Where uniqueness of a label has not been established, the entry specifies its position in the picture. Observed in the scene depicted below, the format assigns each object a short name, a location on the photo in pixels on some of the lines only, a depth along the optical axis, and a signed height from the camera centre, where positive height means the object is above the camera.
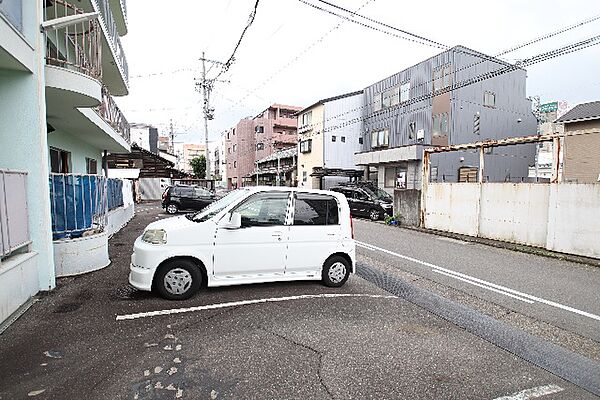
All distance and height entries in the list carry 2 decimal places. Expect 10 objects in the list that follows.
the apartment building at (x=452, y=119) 21.55 +4.16
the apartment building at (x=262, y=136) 50.97 +6.89
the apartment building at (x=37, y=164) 4.45 +0.28
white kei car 4.74 -0.93
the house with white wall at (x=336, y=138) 29.47 +3.73
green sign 32.88 +7.13
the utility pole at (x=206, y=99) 29.38 +7.33
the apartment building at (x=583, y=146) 15.09 +1.46
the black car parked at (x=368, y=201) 16.08 -1.02
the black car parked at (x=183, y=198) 17.92 -0.92
